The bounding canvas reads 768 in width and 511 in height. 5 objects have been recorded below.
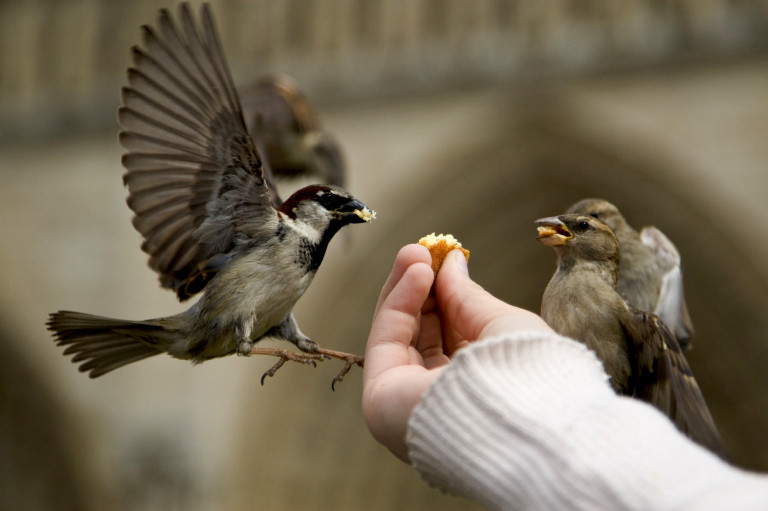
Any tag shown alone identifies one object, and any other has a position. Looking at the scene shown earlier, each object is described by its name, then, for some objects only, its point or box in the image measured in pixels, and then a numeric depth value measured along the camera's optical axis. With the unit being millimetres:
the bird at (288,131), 3504
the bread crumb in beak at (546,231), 2463
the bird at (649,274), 2873
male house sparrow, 2031
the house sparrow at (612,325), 2072
